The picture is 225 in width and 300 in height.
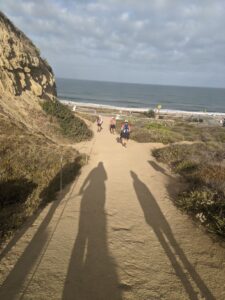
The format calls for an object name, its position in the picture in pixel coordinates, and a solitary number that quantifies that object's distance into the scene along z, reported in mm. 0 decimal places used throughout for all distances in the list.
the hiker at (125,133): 20734
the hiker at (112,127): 26773
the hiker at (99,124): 28258
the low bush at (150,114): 48625
